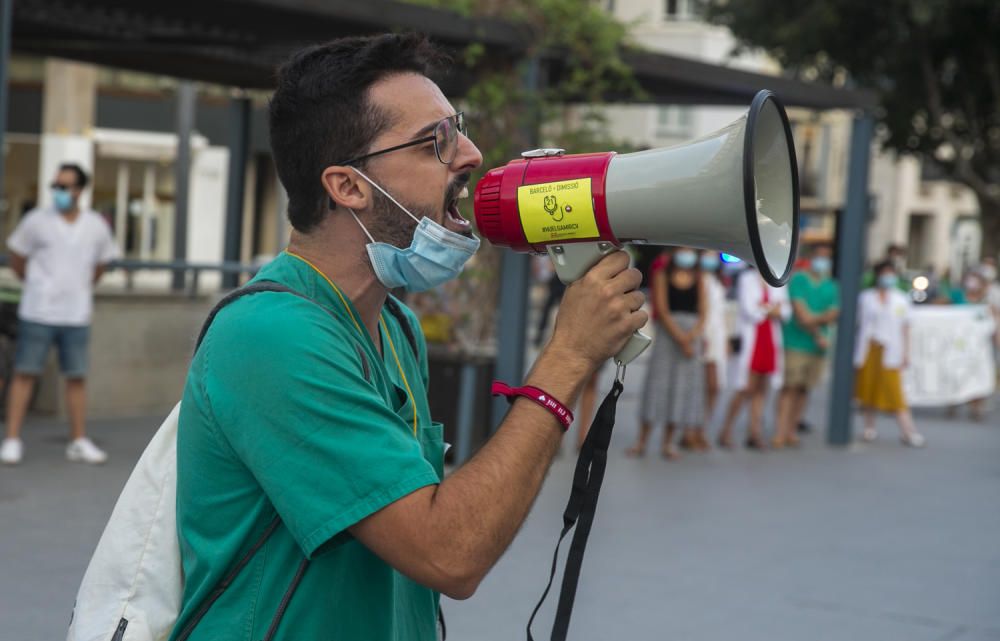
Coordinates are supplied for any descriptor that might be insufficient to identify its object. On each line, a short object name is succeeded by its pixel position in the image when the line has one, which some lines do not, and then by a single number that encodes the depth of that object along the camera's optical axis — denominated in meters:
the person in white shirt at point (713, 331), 11.11
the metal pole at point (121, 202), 31.16
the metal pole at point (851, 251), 12.30
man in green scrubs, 1.92
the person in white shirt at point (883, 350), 13.01
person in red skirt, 11.77
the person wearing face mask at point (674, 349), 10.91
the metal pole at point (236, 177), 13.64
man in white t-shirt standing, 8.50
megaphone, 2.16
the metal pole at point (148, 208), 31.61
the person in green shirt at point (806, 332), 12.00
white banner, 15.73
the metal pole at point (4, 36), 7.82
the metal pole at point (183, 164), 16.70
